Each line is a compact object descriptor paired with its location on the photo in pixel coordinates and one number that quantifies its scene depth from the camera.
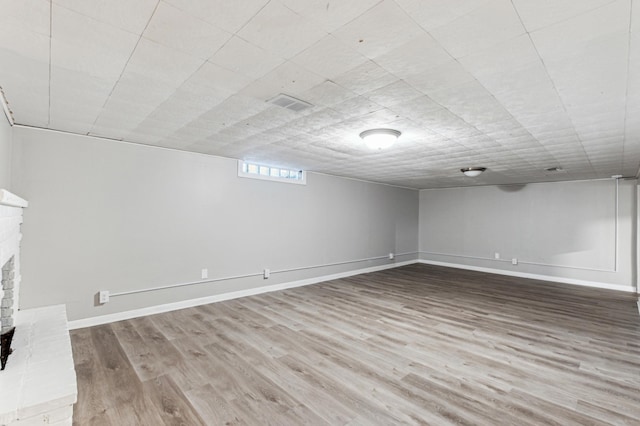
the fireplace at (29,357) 1.59
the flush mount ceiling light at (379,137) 3.12
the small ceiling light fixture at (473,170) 5.26
